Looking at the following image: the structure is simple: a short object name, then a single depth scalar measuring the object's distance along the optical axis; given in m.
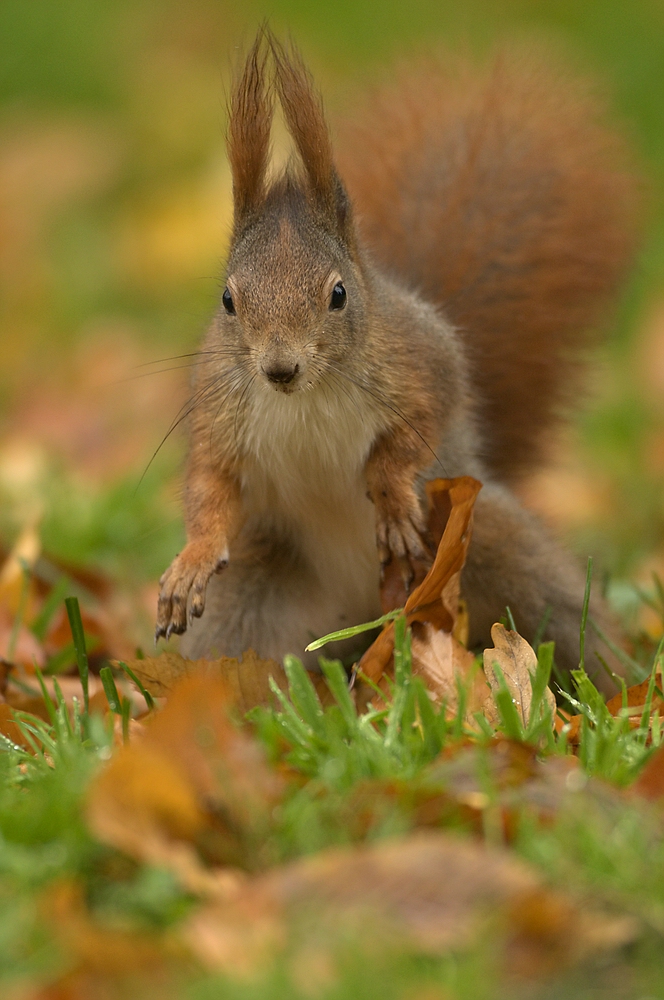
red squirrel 3.54
